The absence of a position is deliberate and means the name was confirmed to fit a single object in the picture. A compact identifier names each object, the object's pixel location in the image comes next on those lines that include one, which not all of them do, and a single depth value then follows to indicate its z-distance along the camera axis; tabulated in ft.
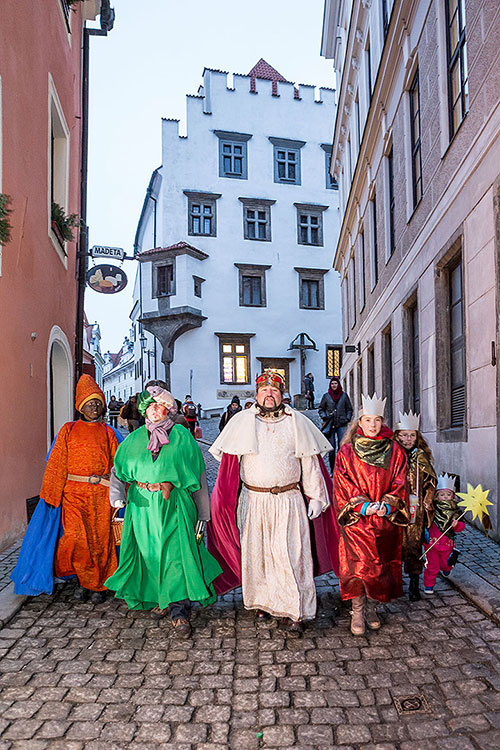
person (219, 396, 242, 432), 54.63
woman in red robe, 13.89
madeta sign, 47.62
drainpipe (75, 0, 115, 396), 44.11
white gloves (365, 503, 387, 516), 13.83
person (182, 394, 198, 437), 50.48
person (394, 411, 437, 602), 15.80
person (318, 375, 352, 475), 38.78
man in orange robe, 16.51
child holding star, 15.96
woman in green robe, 14.44
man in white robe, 14.24
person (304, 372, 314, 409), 98.73
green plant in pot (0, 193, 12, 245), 14.19
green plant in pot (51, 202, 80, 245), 32.22
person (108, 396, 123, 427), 96.78
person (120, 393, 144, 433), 41.15
